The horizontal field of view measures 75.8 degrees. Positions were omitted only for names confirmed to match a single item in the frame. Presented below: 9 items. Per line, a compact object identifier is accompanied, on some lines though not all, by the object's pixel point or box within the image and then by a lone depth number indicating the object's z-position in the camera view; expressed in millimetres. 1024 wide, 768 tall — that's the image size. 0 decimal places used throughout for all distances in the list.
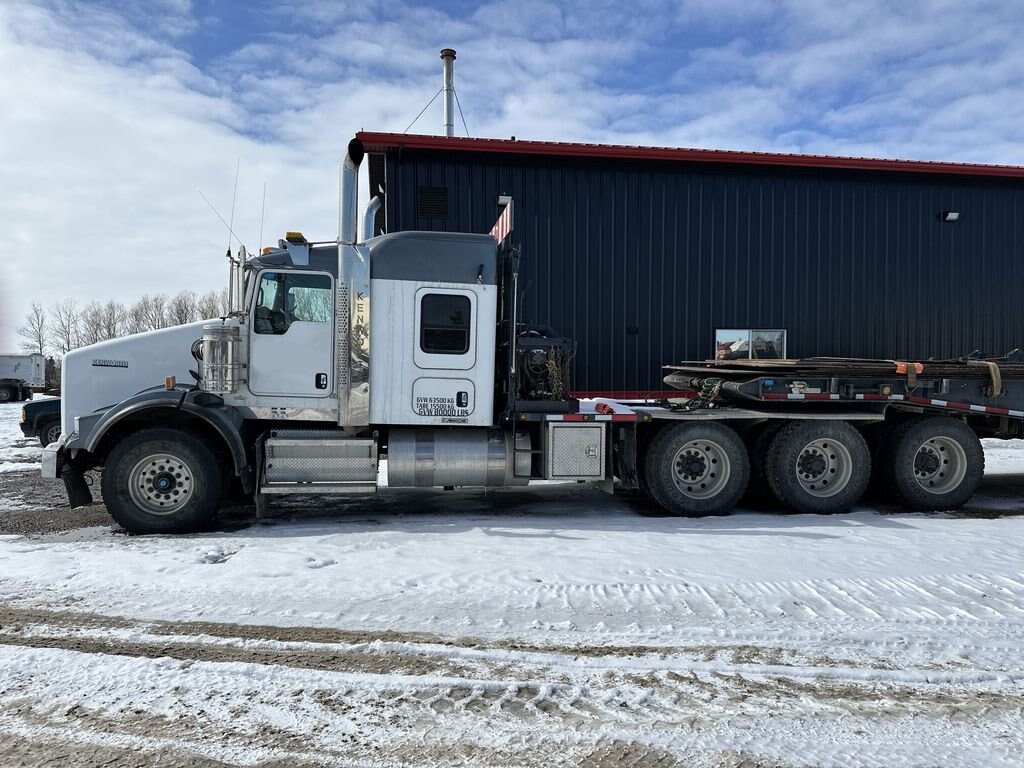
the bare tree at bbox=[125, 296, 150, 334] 61438
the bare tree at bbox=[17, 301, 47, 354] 65387
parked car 12109
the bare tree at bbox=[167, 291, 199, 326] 55431
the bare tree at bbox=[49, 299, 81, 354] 67375
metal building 12141
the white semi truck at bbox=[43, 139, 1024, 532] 6641
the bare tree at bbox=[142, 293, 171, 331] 60562
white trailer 33031
